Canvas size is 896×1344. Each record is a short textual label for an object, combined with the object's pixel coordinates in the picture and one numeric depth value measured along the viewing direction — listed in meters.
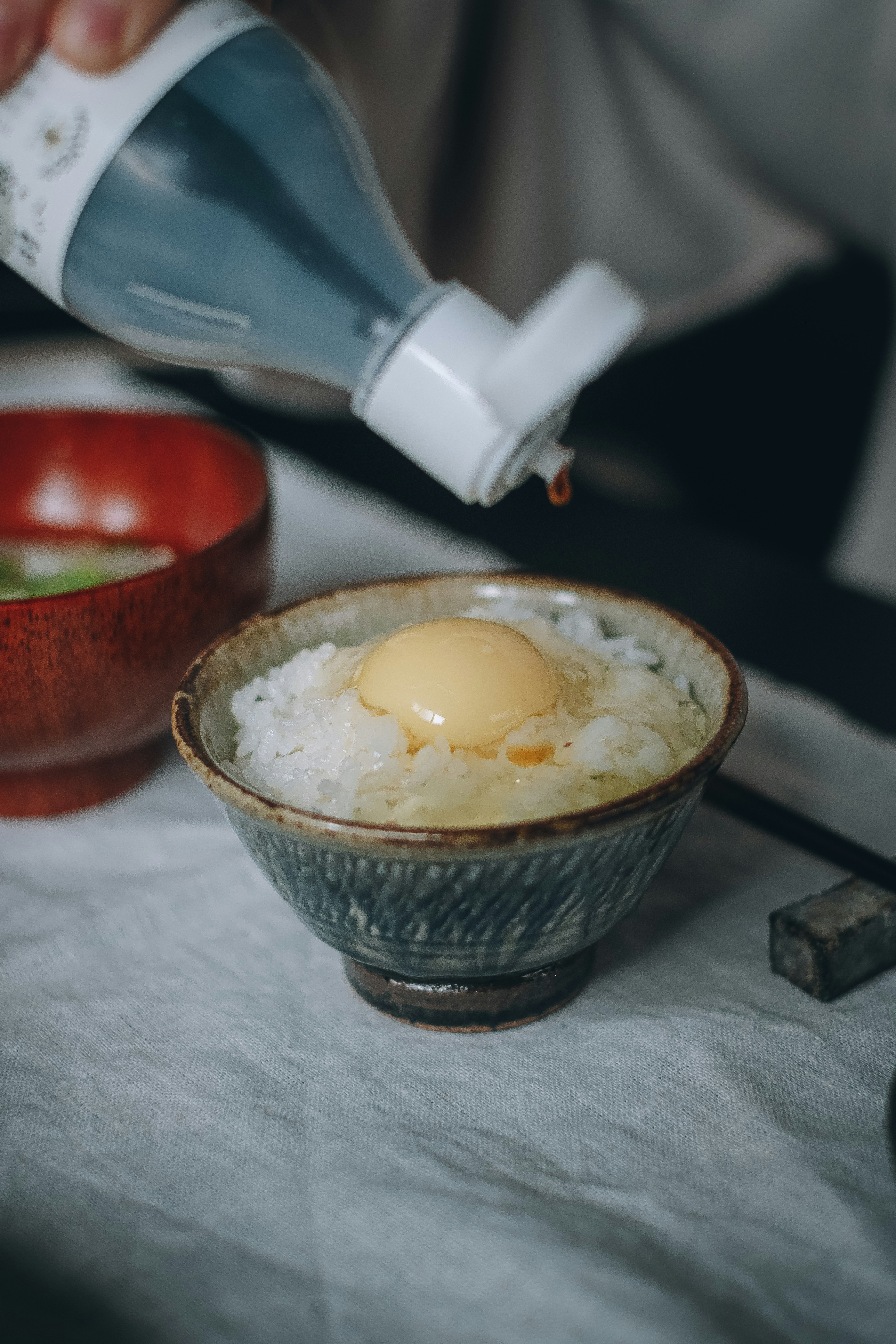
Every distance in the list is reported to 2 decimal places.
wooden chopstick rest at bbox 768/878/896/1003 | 0.38
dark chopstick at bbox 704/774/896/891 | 0.39
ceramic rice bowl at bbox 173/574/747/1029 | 0.34
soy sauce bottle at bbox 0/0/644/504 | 0.36
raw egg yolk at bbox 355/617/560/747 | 0.37
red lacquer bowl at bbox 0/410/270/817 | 0.42
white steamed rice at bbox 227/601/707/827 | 0.36
